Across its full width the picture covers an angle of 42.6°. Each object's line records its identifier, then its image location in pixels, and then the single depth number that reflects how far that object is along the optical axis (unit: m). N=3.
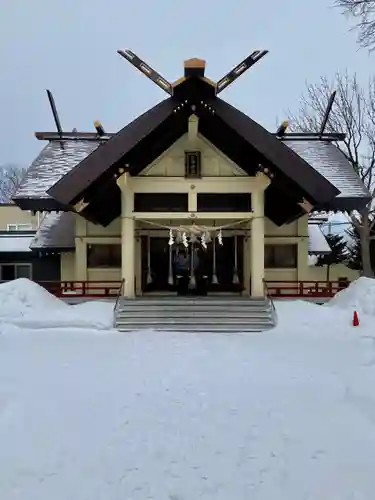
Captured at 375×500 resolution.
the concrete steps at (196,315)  11.42
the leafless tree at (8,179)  54.19
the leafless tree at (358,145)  22.56
